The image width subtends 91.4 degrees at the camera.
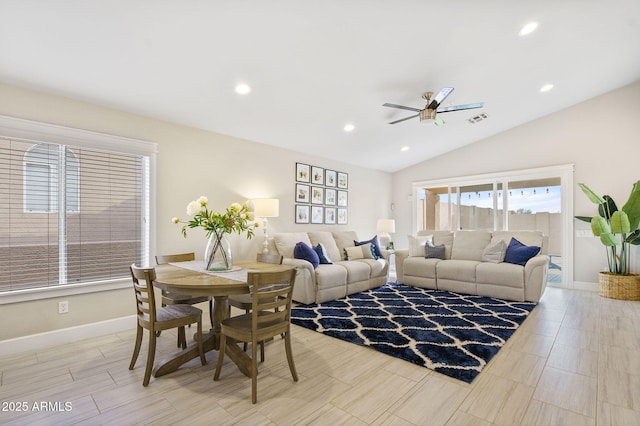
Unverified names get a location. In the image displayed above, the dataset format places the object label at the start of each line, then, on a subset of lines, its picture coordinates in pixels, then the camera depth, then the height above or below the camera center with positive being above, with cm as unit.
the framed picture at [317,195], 585 +38
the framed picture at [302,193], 558 +39
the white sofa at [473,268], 447 -84
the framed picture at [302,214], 557 +2
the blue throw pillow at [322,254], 484 -62
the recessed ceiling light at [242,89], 340 +140
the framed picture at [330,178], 611 +74
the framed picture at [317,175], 585 +75
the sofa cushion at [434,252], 555 -66
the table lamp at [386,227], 675 -26
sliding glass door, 555 +20
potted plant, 460 -31
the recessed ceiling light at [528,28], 312 +190
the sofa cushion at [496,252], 500 -61
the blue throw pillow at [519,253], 470 -58
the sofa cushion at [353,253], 549 -68
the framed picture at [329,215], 612 +0
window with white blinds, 286 +2
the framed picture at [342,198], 640 +35
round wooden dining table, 208 -49
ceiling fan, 353 +129
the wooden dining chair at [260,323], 205 -79
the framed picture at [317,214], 586 +2
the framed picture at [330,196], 611 +37
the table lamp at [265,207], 459 +12
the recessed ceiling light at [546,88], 459 +189
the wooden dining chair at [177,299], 284 -79
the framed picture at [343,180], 639 +72
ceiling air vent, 523 +165
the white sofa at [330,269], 433 -82
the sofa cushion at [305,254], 451 -56
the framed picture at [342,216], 641 -2
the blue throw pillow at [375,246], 564 -57
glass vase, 271 -35
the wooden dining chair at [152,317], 222 -78
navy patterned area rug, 269 -122
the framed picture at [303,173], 557 +77
